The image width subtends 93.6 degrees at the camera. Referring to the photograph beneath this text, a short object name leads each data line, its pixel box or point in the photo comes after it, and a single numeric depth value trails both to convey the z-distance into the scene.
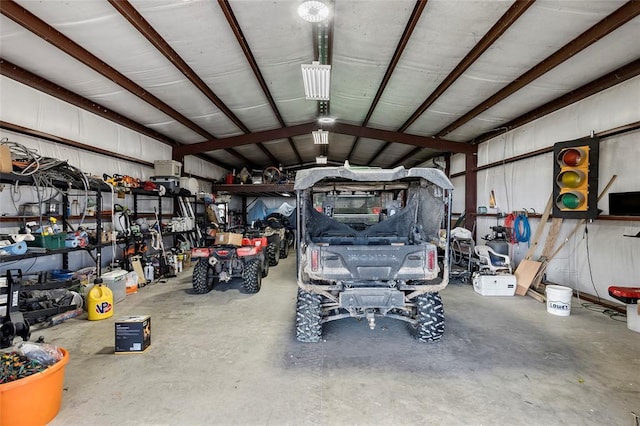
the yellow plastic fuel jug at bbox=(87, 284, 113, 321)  4.01
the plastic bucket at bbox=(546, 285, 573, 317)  4.20
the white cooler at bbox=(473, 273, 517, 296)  5.30
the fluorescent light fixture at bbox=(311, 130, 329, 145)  8.72
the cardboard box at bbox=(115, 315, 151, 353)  3.11
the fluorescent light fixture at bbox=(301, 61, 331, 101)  4.67
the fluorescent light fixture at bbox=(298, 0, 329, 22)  3.23
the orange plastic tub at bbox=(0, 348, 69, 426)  1.87
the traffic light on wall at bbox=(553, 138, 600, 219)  4.46
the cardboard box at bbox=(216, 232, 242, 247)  5.65
